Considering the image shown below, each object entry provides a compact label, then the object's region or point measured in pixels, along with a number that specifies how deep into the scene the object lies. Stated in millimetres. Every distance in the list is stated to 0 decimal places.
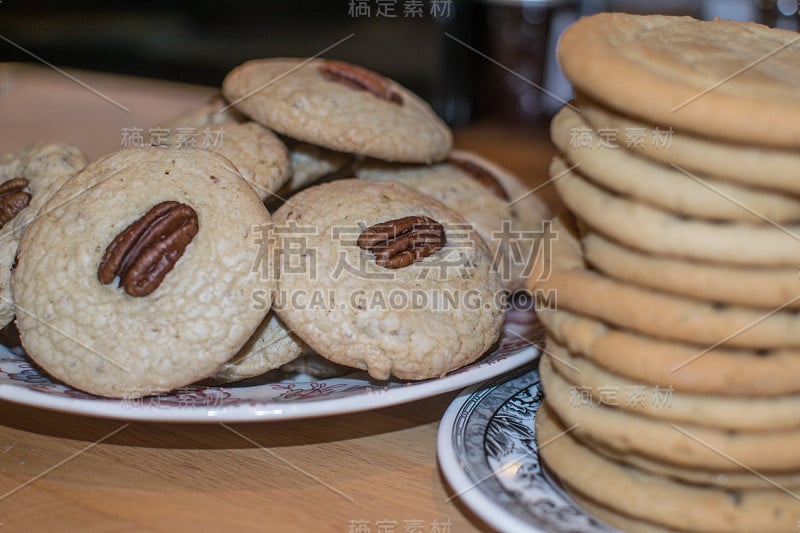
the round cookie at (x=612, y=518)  379
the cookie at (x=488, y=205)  495
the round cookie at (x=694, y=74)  348
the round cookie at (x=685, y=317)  359
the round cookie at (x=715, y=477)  371
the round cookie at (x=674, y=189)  356
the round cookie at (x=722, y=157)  351
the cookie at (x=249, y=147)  460
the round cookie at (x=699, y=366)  361
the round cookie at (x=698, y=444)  365
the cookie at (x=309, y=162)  495
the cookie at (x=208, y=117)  506
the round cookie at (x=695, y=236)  355
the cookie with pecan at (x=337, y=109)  472
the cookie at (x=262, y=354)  432
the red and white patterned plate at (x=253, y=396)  410
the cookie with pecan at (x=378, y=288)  423
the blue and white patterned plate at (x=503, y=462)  381
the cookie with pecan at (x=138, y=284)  411
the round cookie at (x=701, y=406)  363
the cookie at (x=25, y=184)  437
